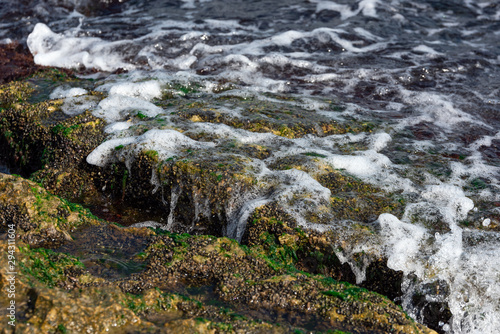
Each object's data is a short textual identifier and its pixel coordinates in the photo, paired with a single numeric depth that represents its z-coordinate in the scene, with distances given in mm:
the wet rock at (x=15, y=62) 8445
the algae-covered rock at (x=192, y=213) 2617
